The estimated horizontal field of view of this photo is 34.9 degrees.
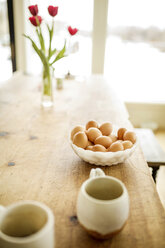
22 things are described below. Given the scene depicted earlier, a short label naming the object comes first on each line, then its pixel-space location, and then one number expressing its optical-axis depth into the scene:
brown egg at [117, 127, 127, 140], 1.02
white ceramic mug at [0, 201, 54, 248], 0.51
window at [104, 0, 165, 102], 2.98
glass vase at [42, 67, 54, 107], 1.52
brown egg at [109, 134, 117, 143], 1.02
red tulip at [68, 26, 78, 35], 1.44
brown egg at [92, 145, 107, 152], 0.90
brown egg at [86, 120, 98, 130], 1.06
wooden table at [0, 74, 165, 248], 0.67
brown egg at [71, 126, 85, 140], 1.02
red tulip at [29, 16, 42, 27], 1.37
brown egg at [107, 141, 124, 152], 0.90
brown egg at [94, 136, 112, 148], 0.95
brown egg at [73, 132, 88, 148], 0.94
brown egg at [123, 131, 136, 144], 0.98
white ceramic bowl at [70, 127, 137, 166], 0.89
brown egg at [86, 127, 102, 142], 0.98
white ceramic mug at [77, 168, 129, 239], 0.57
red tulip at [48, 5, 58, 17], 1.33
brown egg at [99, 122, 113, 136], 1.04
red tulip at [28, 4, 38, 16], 1.32
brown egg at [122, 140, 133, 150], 0.93
